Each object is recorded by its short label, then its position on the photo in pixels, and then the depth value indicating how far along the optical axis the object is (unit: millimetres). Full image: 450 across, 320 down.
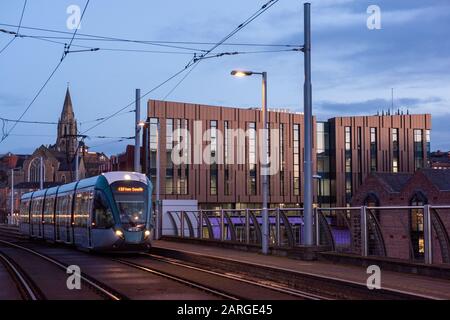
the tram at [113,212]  26344
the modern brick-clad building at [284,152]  76500
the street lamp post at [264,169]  23453
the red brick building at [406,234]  15984
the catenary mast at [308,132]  20594
